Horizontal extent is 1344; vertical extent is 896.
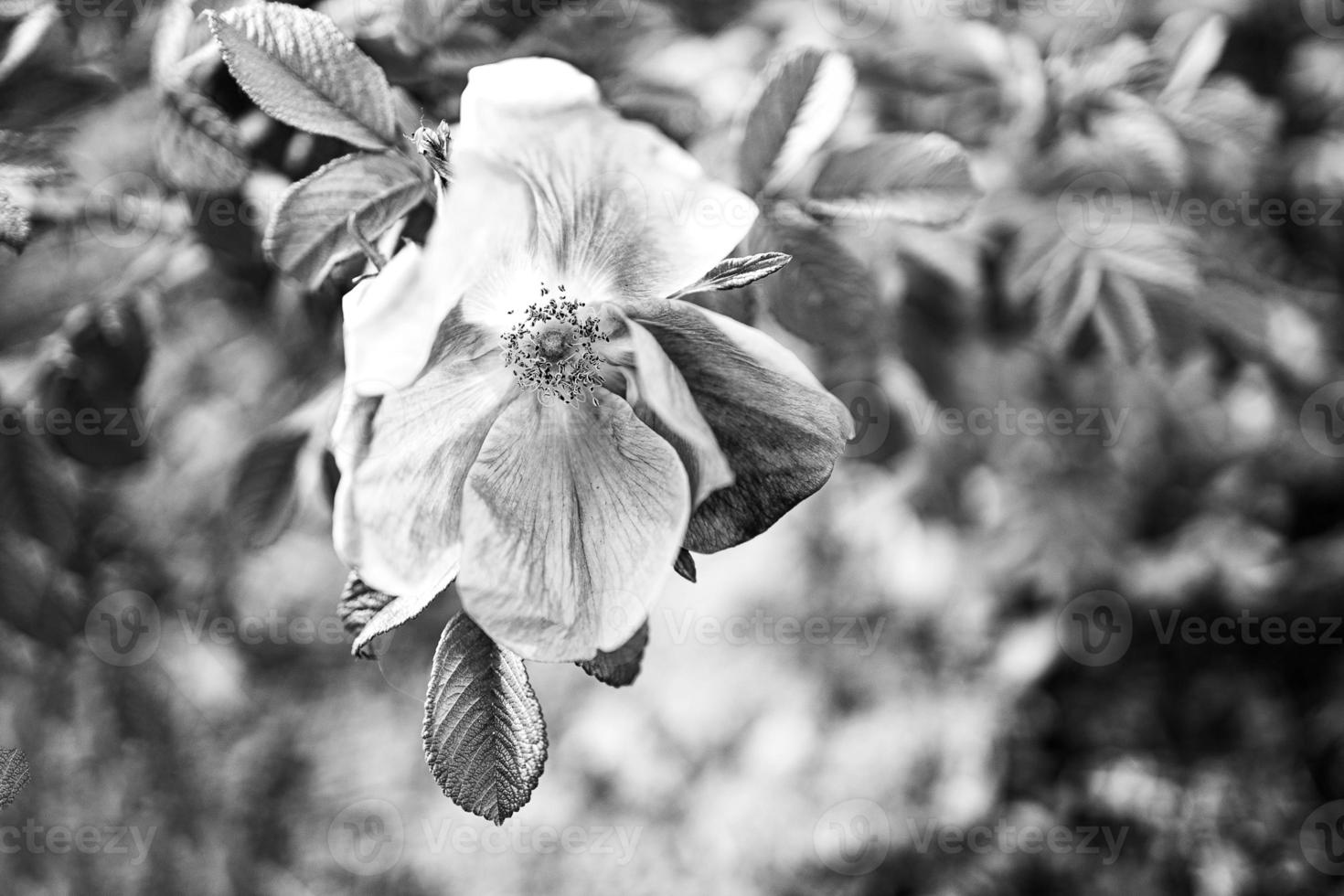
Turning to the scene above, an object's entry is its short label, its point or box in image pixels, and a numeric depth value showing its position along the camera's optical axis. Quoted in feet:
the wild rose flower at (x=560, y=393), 1.00
